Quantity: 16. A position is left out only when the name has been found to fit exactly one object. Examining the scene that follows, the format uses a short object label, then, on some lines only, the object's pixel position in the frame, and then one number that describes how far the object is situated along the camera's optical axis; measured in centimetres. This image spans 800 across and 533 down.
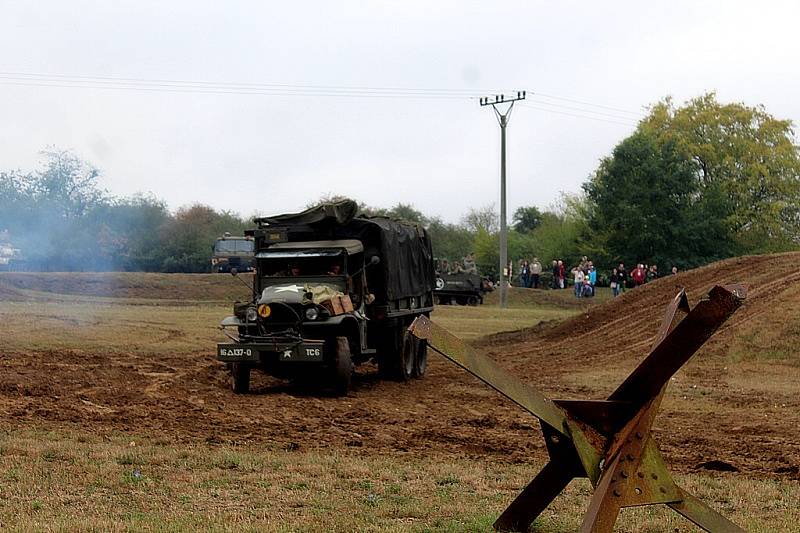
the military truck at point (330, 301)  1516
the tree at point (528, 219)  9844
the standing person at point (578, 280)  4756
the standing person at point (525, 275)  5650
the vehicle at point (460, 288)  4697
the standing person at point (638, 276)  4600
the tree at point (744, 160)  6656
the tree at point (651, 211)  5712
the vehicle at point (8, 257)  4194
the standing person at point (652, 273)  4894
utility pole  4500
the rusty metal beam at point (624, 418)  568
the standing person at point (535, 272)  5422
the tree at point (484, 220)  9438
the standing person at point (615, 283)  4524
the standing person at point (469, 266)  4808
